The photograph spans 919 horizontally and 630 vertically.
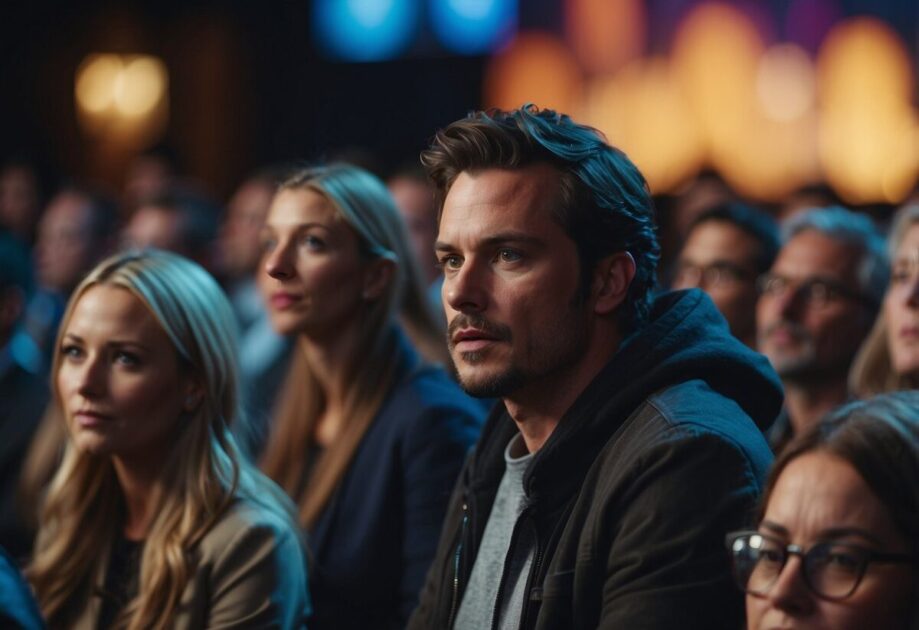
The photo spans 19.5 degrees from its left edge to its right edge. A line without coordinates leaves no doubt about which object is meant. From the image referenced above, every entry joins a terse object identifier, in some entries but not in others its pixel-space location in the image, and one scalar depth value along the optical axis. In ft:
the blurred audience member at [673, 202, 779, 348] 28.81
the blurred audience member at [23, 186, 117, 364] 44.47
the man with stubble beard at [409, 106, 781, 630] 14.28
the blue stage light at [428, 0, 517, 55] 71.92
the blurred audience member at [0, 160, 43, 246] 55.93
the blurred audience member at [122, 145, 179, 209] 56.03
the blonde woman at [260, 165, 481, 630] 21.95
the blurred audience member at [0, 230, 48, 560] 31.30
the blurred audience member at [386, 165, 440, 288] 36.17
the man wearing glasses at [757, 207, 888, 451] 26.63
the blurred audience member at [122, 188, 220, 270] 40.09
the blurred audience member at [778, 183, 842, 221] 41.88
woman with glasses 11.16
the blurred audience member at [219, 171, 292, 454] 33.53
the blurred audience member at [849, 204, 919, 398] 23.38
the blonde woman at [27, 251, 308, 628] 19.15
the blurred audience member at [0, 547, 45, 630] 16.40
